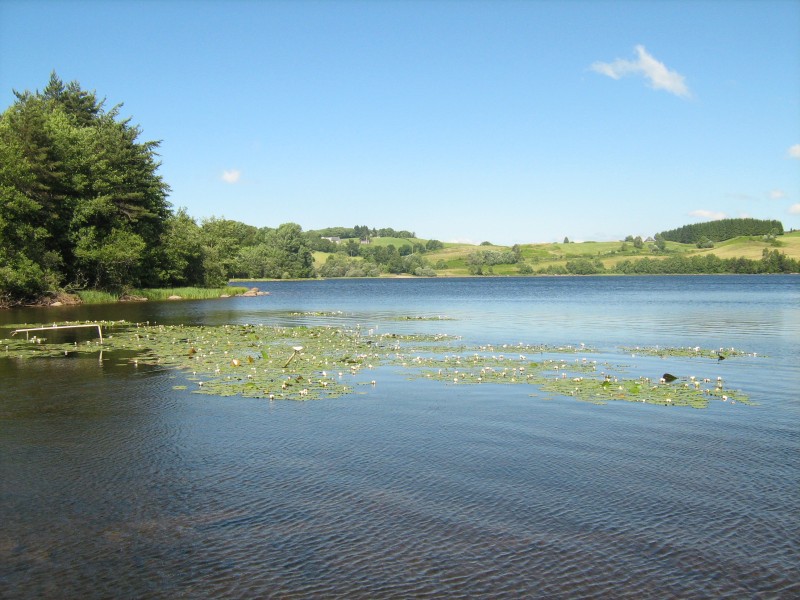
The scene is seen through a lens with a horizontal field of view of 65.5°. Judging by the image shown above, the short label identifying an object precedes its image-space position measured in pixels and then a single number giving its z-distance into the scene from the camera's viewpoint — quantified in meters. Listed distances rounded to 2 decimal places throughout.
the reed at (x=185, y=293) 72.88
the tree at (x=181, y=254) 80.19
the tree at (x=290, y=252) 183.62
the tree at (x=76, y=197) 52.44
